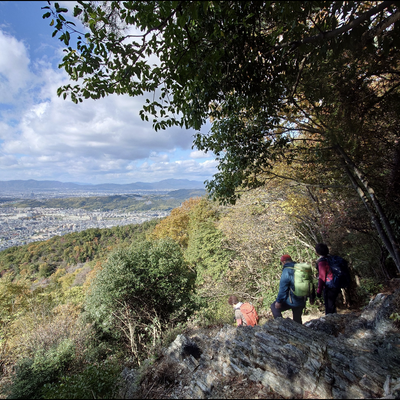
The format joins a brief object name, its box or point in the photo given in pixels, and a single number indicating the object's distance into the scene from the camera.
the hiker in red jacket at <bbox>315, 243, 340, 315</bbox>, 4.03
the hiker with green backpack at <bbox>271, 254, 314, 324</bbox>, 3.68
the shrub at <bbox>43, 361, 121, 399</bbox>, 2.35
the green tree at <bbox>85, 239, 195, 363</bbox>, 9.05
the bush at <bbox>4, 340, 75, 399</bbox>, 4.38
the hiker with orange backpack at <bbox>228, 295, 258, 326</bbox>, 4.83
